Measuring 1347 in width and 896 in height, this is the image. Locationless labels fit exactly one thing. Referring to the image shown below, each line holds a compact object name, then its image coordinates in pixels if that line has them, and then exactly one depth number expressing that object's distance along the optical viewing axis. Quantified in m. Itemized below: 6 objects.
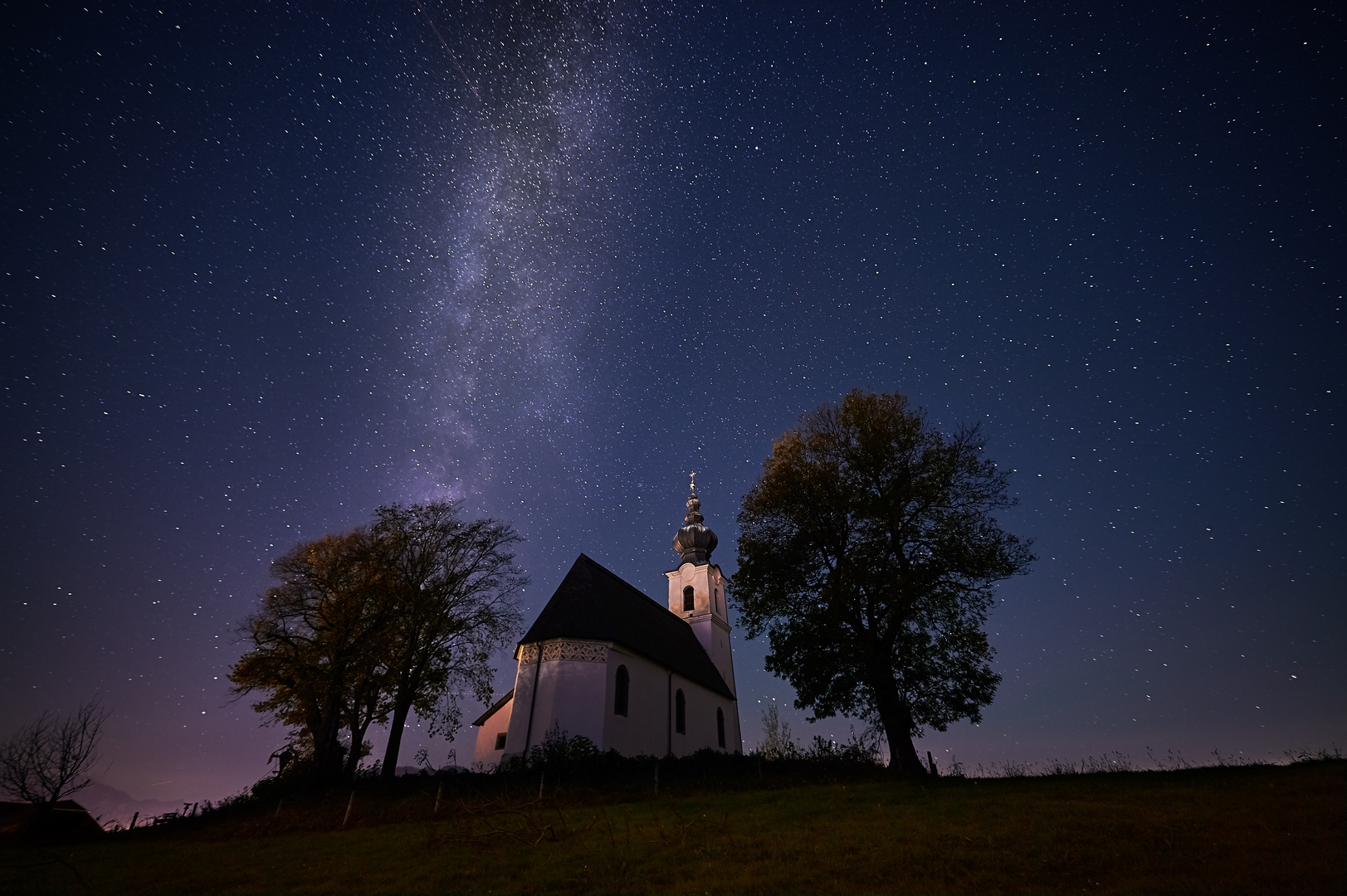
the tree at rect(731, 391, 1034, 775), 19.48
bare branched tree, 23.06
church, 25.73
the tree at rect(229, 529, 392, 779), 25.42
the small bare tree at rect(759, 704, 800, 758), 52.17
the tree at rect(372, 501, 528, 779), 26.34
